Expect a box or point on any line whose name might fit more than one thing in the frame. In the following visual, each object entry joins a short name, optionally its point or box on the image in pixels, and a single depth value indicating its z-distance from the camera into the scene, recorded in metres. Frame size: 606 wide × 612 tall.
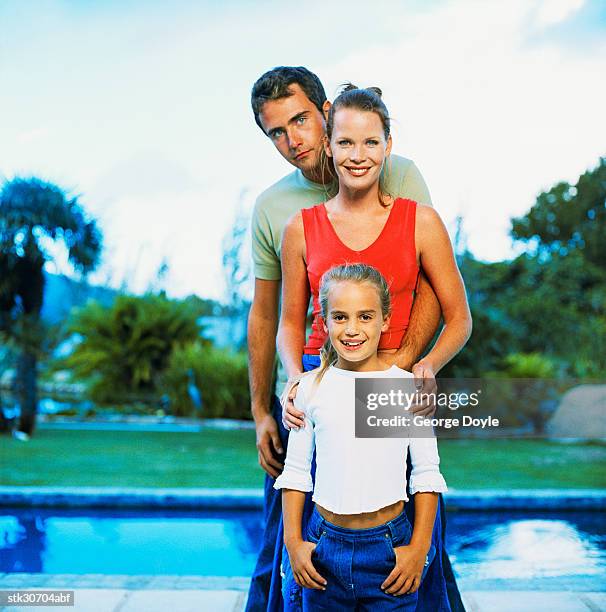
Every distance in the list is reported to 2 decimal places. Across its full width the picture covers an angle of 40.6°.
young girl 1.58
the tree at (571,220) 18.30
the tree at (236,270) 12.98
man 1.89
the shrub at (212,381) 9.90
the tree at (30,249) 8.27
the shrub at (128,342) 10.85
